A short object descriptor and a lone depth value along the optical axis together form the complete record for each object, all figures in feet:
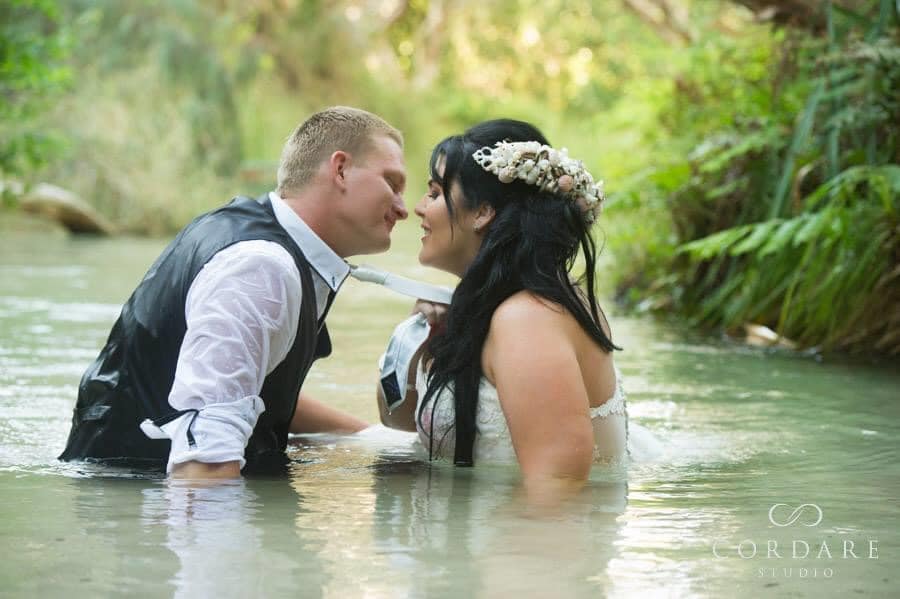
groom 12.73
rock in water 68.44
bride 13.23
